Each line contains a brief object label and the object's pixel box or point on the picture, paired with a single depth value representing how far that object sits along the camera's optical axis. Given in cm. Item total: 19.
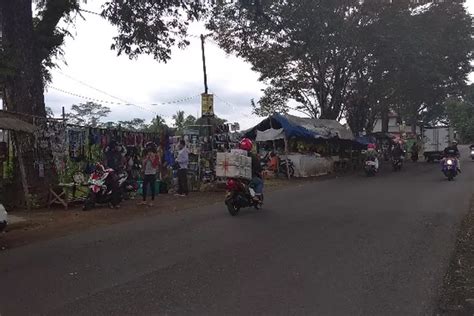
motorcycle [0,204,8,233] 802
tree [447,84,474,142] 7488
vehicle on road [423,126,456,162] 3897
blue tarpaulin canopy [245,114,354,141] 2467
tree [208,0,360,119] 1235
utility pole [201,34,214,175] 1961
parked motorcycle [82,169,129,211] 1262
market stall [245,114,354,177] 2484
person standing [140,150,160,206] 1349
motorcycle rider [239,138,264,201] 1154
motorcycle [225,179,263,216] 1096
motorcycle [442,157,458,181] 2039
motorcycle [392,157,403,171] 2836
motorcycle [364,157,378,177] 2428
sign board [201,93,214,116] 2367
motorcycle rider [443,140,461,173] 2129
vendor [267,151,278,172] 2491
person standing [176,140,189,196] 1619
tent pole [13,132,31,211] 1172
